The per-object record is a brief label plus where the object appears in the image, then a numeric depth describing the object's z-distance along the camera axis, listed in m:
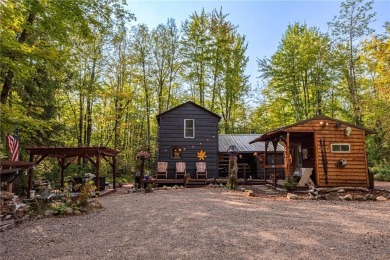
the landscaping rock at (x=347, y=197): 9.43
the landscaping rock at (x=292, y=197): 9.68
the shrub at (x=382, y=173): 17.92
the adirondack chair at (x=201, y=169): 15.99
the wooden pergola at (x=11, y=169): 6.12
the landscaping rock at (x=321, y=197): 9.73
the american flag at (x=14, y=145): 8.17
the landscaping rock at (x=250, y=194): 10.42
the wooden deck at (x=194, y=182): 14.91
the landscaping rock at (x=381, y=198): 9.28
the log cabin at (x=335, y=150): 11.46
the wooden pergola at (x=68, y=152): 10.48
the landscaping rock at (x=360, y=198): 9.41
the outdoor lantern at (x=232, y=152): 12.80
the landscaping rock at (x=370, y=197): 9.48
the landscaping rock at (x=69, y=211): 6.92
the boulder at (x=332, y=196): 9.82
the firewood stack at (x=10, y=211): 5.55
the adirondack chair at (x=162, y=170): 15.55
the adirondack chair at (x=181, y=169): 15.88
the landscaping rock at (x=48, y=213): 6.73
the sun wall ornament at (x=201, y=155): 16.58
